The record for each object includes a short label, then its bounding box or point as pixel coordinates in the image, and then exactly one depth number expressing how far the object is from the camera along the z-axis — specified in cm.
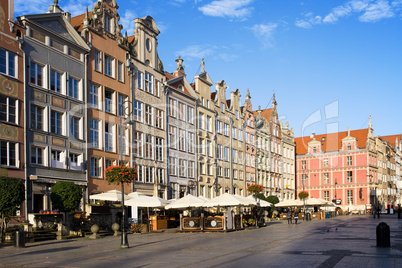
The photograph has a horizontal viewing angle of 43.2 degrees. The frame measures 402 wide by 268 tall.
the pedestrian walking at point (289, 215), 4845
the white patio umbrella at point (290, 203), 5919
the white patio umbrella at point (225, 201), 3556
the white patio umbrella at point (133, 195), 3788
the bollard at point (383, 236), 2066
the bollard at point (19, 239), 2353
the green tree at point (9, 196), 2452
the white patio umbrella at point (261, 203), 4480
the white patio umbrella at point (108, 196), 3445
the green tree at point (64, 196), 2889
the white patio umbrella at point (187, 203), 3628
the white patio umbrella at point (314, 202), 6167
